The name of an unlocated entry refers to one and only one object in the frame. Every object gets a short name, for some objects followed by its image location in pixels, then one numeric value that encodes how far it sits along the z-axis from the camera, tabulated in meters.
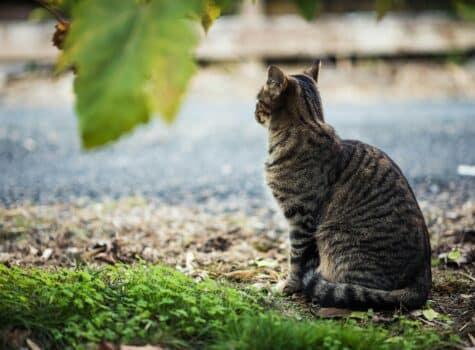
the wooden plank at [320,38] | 6.09
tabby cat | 2.36
